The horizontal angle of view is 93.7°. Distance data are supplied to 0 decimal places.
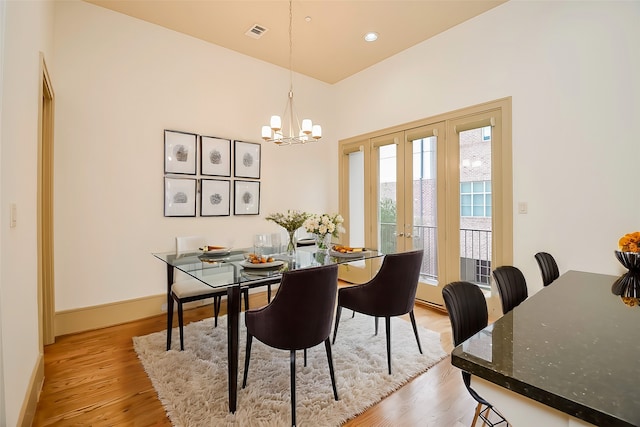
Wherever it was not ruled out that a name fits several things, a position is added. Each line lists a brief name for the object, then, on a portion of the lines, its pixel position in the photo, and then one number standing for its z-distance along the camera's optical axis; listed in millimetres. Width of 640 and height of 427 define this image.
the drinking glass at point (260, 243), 2754
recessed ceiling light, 3658
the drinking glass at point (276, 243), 2983
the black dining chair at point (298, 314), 1739
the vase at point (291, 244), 2693
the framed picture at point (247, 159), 4047
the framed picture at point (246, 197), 4055
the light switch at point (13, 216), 1446
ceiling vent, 3504
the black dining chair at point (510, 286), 1662
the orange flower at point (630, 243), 1662
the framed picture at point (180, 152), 3516
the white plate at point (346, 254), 2673
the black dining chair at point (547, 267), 2211
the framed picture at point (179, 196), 3516
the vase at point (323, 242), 2767
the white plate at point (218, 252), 2660
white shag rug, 1811
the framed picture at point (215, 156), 3758
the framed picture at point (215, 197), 3760
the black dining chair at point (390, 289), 2281
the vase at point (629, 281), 1391
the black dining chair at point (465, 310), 1326
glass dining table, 1833
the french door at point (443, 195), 3232
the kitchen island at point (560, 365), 626
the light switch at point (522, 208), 2982
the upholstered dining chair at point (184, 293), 2514
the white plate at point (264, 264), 2164
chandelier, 2736
